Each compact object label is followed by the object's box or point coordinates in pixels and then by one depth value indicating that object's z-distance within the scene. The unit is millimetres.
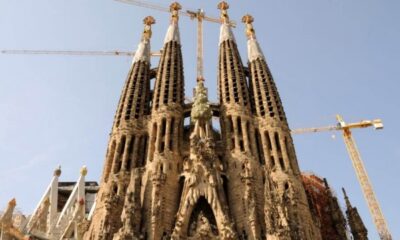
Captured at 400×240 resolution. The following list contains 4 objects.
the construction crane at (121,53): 64125
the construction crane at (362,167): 44188
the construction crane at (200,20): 55188
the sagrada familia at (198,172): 24969
